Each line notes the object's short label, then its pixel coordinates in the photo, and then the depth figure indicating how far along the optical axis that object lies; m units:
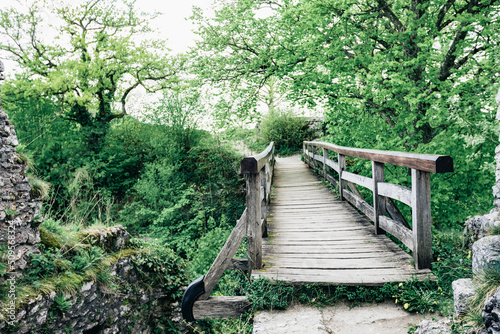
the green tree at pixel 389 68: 6.10
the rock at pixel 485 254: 2.12
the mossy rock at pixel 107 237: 4.74
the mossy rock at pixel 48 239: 4.22
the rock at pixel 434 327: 1.96
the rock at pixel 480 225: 2.75
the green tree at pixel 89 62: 11.07
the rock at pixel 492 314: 1.63
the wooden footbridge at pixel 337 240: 2.98
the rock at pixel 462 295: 2.02
